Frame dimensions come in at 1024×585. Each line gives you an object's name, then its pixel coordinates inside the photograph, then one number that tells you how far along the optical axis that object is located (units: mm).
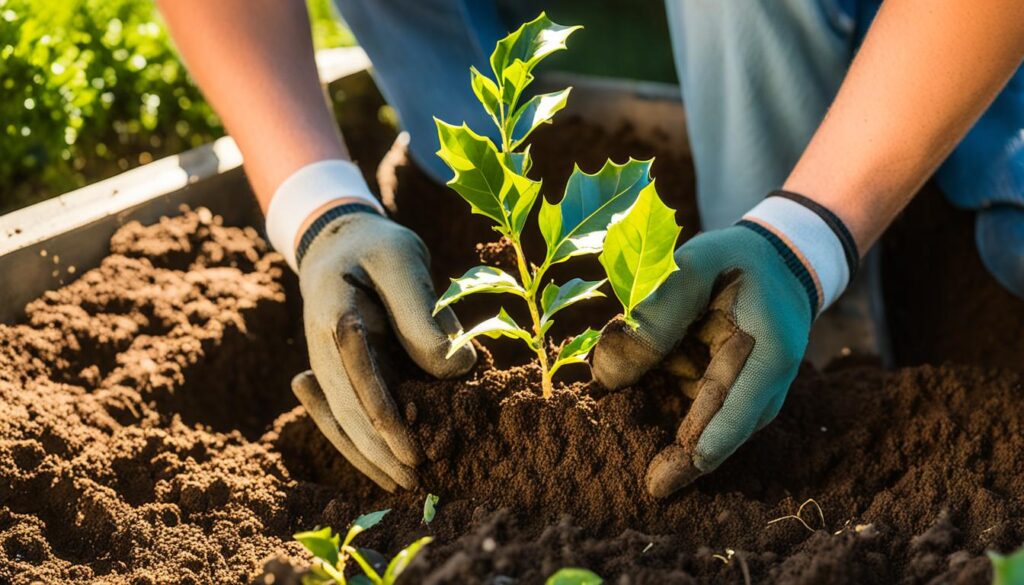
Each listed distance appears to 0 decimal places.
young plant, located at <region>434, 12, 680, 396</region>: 916
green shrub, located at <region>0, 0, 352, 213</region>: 1241
